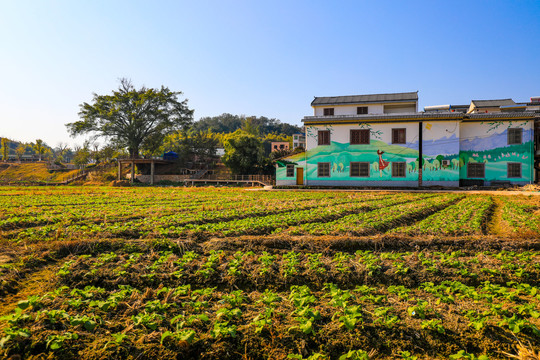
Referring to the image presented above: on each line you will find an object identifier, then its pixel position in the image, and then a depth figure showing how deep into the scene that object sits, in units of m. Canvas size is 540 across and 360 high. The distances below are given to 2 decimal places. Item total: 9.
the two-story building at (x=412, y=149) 29.73
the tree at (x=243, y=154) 42.22
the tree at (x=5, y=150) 70.99
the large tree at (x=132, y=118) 46.94
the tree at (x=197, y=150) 51.12
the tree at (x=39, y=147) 76.69
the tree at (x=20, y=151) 84.25
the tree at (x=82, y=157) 56.10
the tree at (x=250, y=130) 69.66
